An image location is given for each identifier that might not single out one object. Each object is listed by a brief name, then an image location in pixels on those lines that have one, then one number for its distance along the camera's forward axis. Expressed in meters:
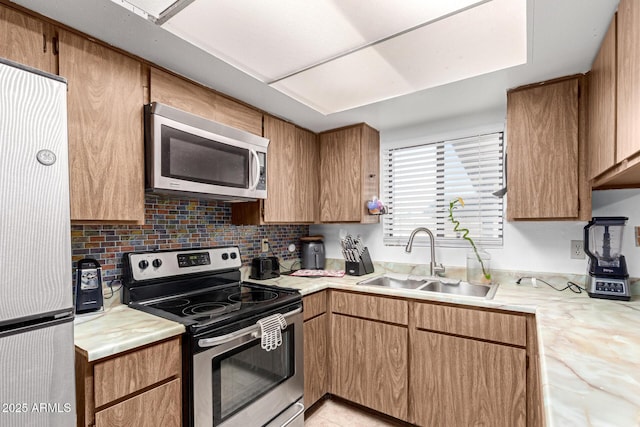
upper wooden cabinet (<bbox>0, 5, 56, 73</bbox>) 1.13
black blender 1.69
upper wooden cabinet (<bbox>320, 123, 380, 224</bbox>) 2.54
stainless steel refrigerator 0.82
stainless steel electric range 1.38
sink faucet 2.36
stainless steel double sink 2.14
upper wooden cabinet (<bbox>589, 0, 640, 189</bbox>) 1.00
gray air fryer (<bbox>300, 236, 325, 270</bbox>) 2.83
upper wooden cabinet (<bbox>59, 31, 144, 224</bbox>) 1.31
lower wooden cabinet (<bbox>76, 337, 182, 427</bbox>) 1.09
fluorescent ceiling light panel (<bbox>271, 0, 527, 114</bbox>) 1.30
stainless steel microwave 1.54
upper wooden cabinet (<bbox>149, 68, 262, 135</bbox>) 1.62
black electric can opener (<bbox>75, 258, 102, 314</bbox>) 1.46
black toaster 2.38
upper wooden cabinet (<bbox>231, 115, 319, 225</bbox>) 2.26
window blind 2.30
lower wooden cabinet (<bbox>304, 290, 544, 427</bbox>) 1.67
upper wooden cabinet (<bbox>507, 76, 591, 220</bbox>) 1.73
